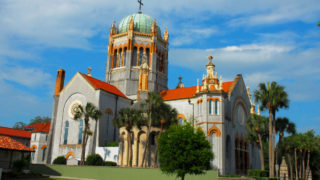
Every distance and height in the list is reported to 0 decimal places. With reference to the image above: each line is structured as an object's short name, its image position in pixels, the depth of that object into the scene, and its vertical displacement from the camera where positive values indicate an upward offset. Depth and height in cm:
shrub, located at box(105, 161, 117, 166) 4109 -172
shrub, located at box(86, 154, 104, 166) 4056 -138
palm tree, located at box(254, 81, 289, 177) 3899 +678
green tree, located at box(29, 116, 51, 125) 10789 +954
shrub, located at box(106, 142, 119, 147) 4422 +80
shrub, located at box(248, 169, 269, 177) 3798 -230
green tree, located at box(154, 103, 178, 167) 4059 +449
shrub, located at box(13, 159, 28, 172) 3351 -189
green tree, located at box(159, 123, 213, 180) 2691 -5
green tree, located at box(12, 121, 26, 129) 10544 +772
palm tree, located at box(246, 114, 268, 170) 4372 +348
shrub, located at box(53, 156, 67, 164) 4475 -165
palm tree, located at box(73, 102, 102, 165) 4159 +460
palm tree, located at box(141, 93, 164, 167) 4025 +527
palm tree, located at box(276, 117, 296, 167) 4288 +383
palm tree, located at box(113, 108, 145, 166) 4084 +388
